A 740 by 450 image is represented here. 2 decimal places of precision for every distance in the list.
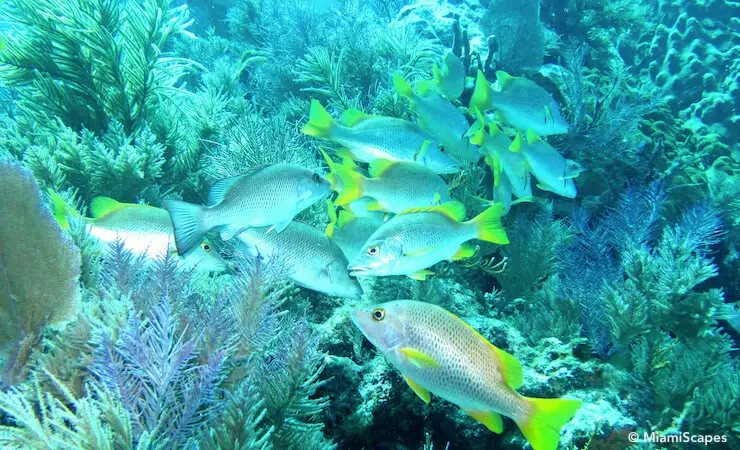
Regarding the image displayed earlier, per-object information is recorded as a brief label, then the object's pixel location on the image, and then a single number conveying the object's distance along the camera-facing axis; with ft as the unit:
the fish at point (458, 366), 5.54
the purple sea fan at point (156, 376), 4.40
